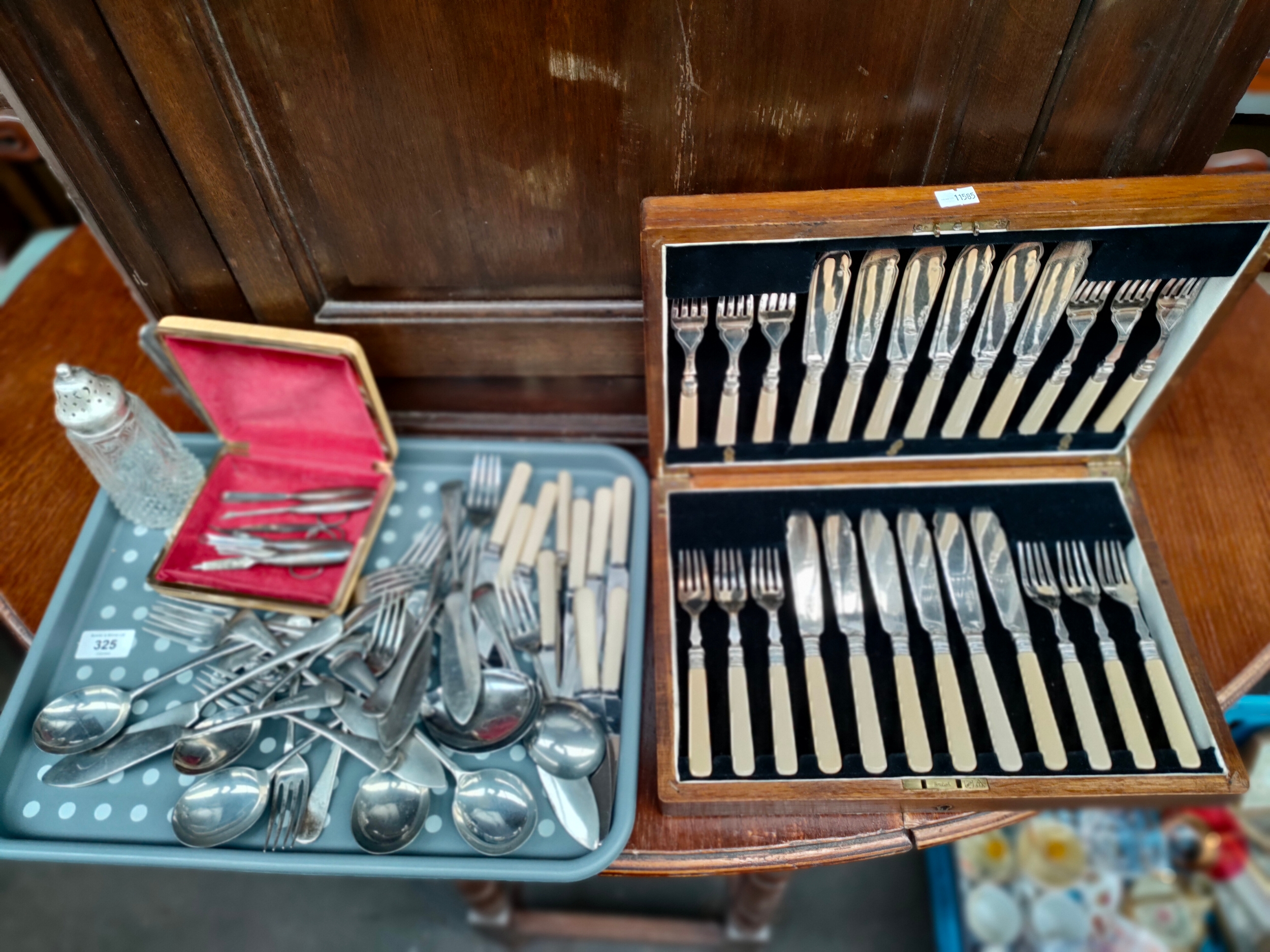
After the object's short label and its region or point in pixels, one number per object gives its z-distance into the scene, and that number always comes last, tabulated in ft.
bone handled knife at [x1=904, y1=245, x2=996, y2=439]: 2.89
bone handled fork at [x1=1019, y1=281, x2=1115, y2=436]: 3.00
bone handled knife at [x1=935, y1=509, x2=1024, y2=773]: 2.93
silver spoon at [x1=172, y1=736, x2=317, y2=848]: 2.85
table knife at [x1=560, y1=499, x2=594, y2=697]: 3.23
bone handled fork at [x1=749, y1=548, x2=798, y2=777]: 2.91
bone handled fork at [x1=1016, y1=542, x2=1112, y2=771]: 2.91
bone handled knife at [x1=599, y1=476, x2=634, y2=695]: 3.22
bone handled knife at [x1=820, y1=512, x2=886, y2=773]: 2.94
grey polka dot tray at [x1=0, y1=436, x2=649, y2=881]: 2.84
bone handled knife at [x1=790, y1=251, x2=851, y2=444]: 2.92
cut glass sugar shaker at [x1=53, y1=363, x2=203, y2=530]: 3.05
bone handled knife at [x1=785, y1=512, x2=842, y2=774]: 2.94
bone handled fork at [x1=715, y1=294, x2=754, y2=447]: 3.02
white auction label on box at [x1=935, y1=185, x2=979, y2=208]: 2.67
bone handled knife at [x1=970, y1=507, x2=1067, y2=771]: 2.94
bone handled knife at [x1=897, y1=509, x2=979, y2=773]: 2.94
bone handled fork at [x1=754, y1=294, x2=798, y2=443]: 3.01
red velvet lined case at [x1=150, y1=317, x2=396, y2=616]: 3.26
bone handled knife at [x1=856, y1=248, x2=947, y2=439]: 2.90
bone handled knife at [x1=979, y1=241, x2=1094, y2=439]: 2.87
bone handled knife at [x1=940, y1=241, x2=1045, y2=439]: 2.88
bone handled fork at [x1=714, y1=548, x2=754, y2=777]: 2.92
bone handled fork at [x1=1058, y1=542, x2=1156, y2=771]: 2.92
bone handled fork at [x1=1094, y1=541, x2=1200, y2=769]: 2.91
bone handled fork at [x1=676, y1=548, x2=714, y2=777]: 2.92
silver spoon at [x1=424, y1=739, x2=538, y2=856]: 2.83
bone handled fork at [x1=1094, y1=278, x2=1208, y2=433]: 2.98
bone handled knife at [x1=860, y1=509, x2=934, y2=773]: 2.94
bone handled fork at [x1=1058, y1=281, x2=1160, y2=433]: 3.00
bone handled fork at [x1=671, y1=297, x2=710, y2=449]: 3.01
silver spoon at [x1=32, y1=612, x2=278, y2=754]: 3.04
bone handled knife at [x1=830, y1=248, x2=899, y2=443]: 2.90
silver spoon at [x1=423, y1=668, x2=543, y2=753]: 3.03
